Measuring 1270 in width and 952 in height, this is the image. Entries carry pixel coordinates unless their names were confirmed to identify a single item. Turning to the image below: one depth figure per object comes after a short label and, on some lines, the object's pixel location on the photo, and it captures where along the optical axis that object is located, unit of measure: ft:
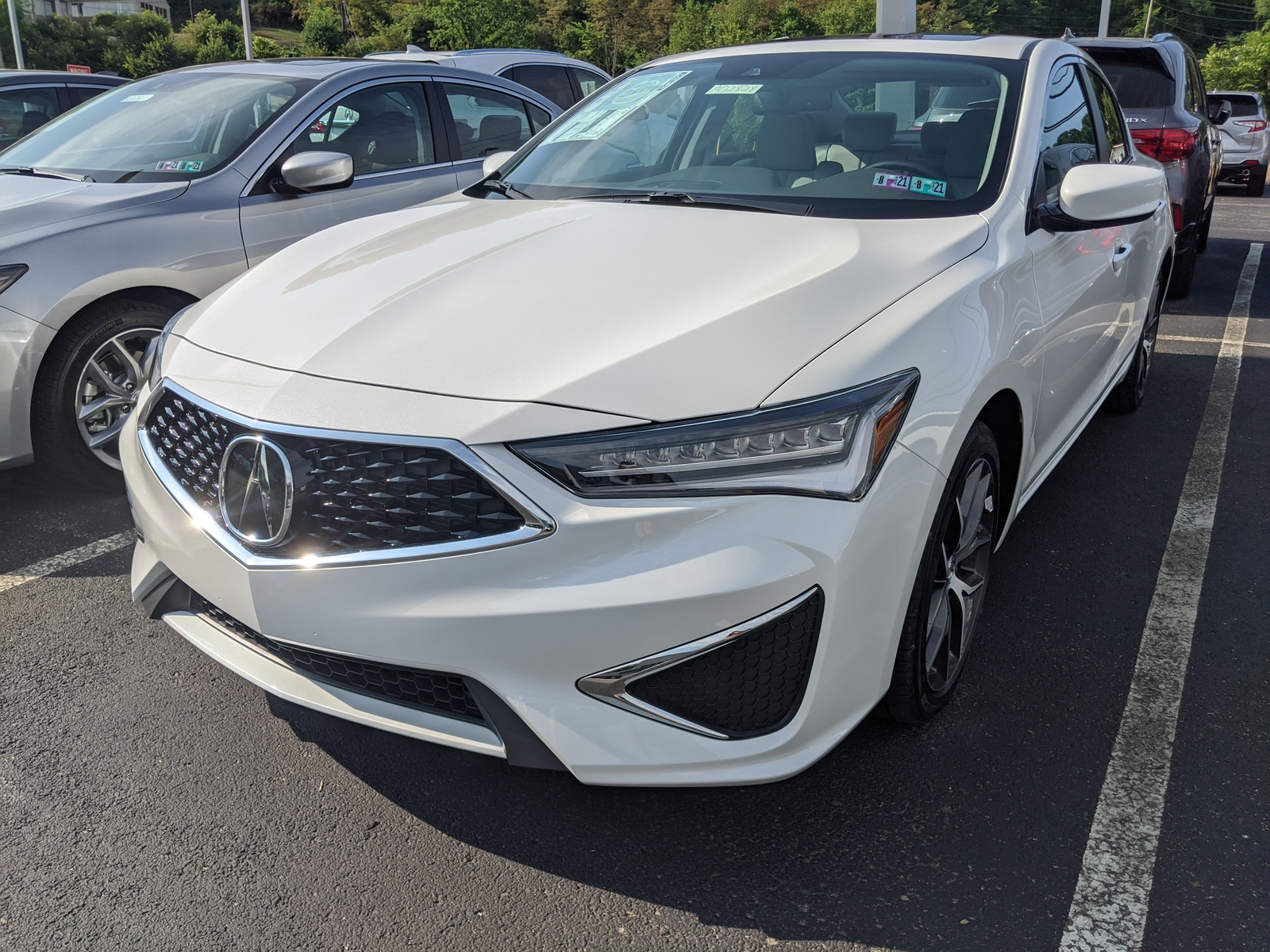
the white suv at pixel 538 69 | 22.81
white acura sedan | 6.08
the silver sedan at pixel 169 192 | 12.11
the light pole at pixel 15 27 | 100.50
